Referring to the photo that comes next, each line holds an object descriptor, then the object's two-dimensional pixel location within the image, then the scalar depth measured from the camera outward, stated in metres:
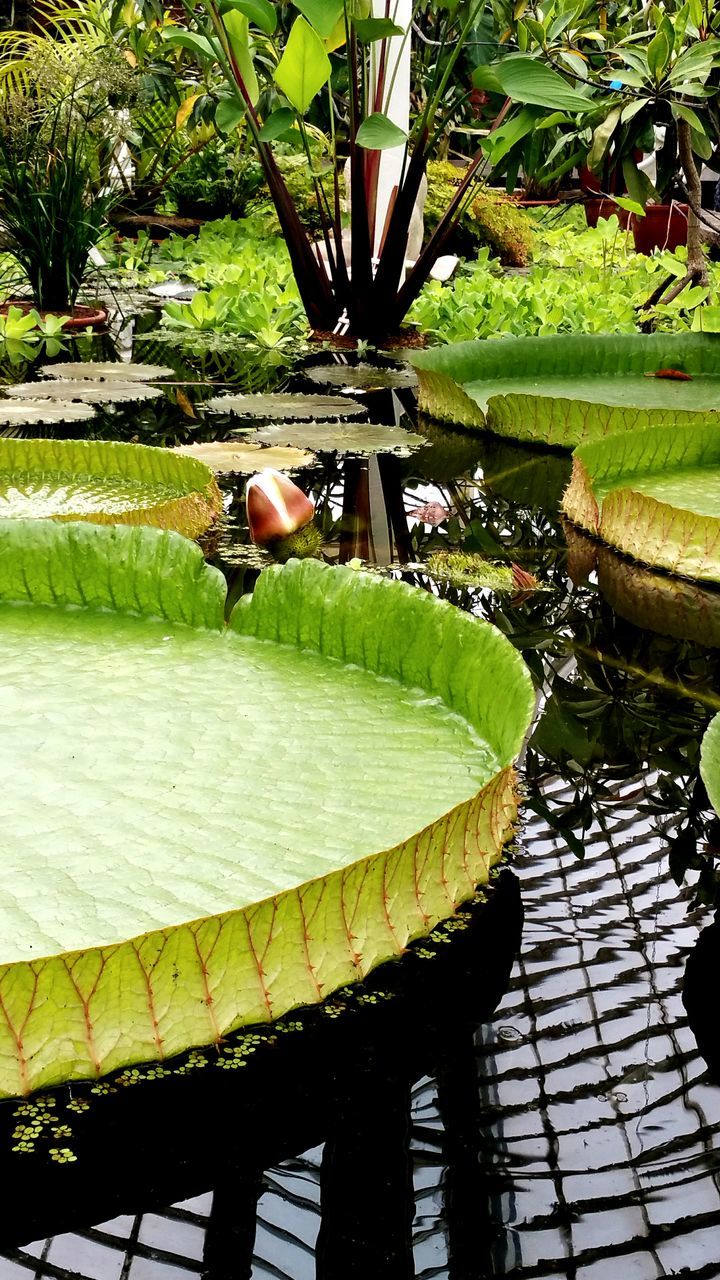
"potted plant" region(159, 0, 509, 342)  3.59
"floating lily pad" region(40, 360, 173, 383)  3.27
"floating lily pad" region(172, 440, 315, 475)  2.37
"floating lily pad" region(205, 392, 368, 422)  2.88
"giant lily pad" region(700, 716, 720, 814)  1.01
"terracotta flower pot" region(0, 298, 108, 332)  4.41
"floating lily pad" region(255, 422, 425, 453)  2.61
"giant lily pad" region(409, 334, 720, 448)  2.70
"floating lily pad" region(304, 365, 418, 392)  3.47
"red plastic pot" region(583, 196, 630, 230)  8.66
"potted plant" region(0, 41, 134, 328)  4.26
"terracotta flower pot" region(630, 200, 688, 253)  7.73
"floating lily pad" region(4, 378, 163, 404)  2.99
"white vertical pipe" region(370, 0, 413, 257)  4.71
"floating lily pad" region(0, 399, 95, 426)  2.71
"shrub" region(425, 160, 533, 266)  7.11
